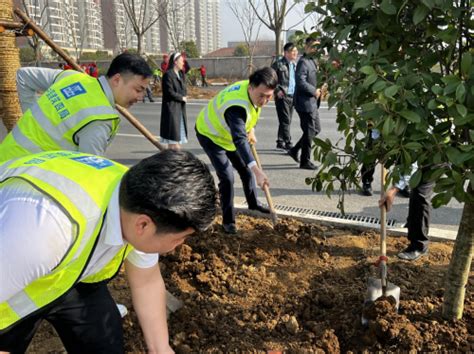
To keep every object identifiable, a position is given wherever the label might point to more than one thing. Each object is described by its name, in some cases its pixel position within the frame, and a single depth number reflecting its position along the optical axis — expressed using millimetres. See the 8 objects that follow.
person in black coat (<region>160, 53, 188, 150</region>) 6449
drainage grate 4113
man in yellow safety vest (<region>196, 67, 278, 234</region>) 3463
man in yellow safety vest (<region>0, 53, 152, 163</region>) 2340
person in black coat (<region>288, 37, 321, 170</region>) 5980
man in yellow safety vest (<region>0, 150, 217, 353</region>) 1150
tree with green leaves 1422
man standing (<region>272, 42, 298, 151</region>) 6821
